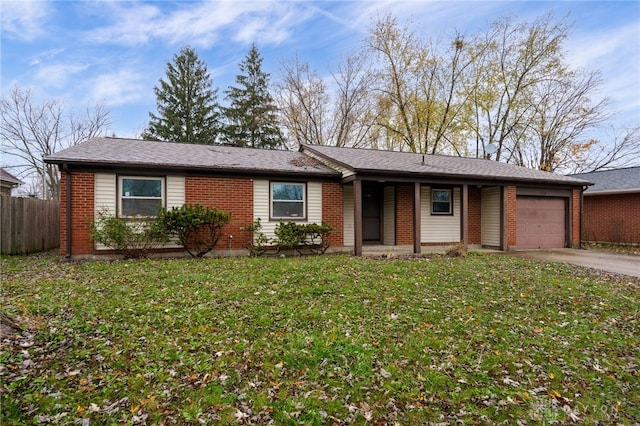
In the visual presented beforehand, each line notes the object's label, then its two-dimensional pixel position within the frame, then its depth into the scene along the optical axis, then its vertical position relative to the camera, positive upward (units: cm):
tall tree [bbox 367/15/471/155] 2336 +882
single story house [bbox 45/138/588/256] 913 +66
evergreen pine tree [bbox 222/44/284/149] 2803 +812
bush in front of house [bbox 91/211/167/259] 880 -55
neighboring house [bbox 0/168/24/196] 1688 +149
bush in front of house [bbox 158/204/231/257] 923 -34
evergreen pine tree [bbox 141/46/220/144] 2719 +872
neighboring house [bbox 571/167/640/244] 1542 +23
